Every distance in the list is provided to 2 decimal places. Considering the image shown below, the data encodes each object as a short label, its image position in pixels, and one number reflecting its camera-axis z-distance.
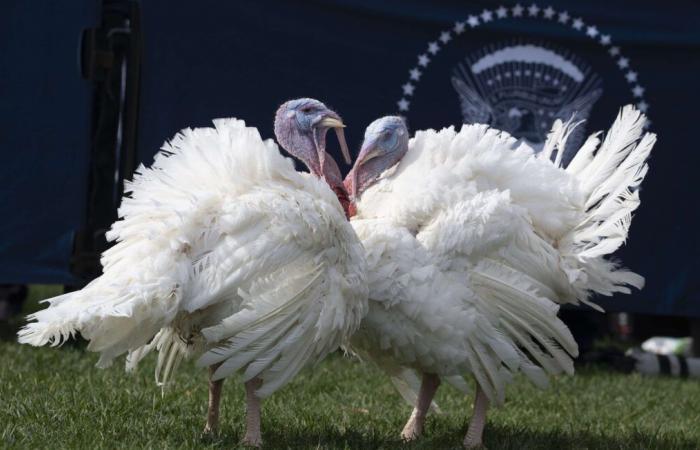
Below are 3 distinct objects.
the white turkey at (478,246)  9.64
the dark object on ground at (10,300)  17.39
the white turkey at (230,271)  8.69
